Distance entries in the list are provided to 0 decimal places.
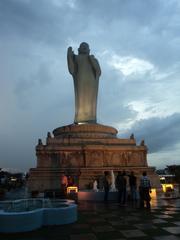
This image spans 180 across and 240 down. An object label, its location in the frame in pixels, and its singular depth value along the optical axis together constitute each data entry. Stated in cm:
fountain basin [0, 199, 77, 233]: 506
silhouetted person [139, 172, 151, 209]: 840
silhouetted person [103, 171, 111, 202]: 1028
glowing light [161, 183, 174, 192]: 1420
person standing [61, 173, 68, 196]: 1241
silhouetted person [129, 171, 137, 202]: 1020
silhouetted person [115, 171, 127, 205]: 947
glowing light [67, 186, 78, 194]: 1209
